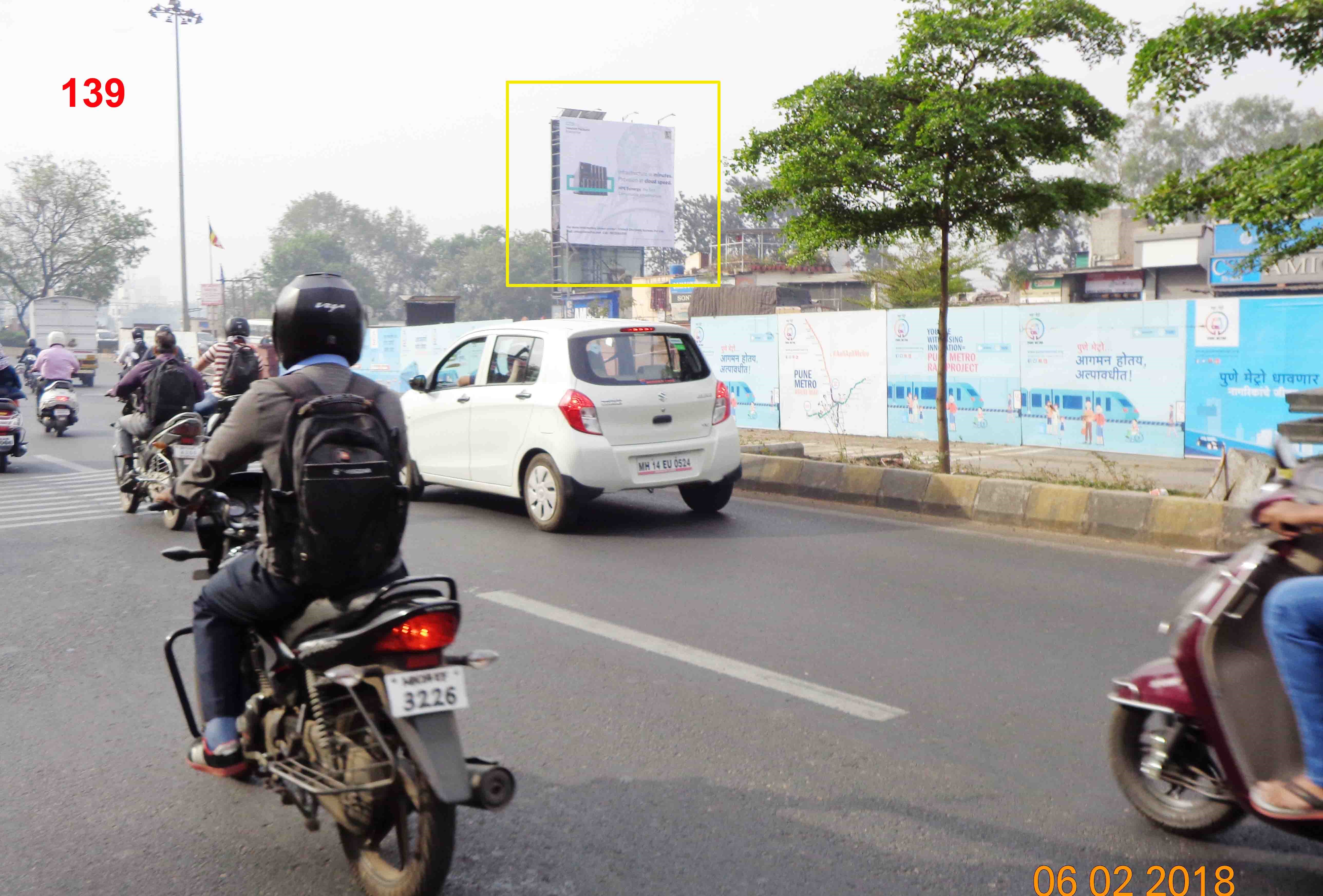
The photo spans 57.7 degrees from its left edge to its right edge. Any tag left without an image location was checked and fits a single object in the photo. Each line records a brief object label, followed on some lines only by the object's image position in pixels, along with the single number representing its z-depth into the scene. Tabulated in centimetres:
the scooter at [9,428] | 1408
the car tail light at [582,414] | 907
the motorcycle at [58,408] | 1892
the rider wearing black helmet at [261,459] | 324
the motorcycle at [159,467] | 931
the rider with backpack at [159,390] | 1007
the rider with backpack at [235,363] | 1112
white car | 909
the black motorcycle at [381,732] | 290
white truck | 5084
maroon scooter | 305
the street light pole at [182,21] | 4831
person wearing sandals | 289
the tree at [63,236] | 7006
